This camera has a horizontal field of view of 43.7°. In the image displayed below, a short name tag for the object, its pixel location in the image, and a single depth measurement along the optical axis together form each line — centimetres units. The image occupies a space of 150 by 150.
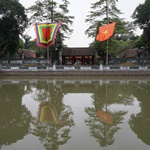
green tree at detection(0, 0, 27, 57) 2301
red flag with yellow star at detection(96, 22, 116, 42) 2043
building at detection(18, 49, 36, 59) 3274
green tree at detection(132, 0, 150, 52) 2370
